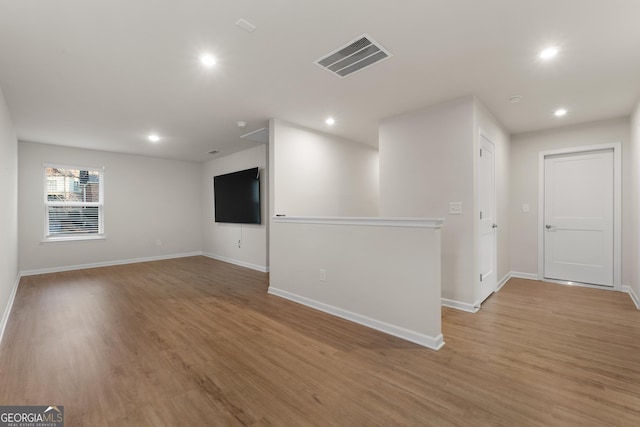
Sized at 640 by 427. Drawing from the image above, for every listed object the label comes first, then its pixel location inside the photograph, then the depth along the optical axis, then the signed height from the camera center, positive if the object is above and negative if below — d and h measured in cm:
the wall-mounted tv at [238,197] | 561 +34
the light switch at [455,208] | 322 +4
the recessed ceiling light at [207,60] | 236 +134
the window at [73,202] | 540 +21
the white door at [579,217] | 402 -10
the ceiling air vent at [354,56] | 220 +134
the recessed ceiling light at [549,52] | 224 +133
